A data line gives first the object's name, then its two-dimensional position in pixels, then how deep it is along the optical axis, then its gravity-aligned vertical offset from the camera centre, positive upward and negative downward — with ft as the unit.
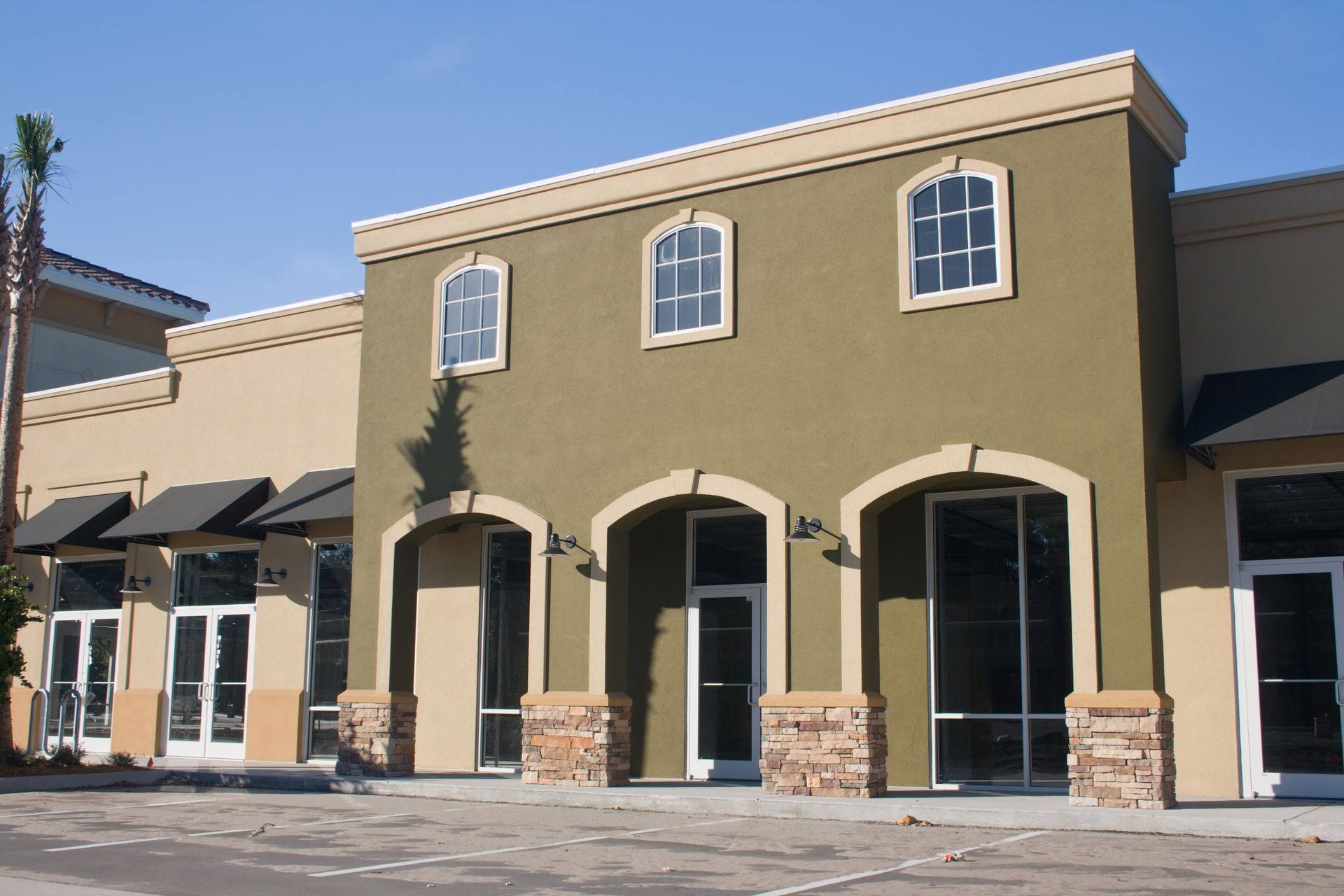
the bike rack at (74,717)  69.72 -3.05
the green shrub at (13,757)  57.57 -4.21
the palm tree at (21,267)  61.62 +18.57
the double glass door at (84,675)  74.74 -0.86
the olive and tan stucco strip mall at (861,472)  45.32 +7.27
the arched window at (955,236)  46.88 +15.36
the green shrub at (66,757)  59.21 -4.31
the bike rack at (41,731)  75.41 -4.08
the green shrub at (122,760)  59.67 -4.48
